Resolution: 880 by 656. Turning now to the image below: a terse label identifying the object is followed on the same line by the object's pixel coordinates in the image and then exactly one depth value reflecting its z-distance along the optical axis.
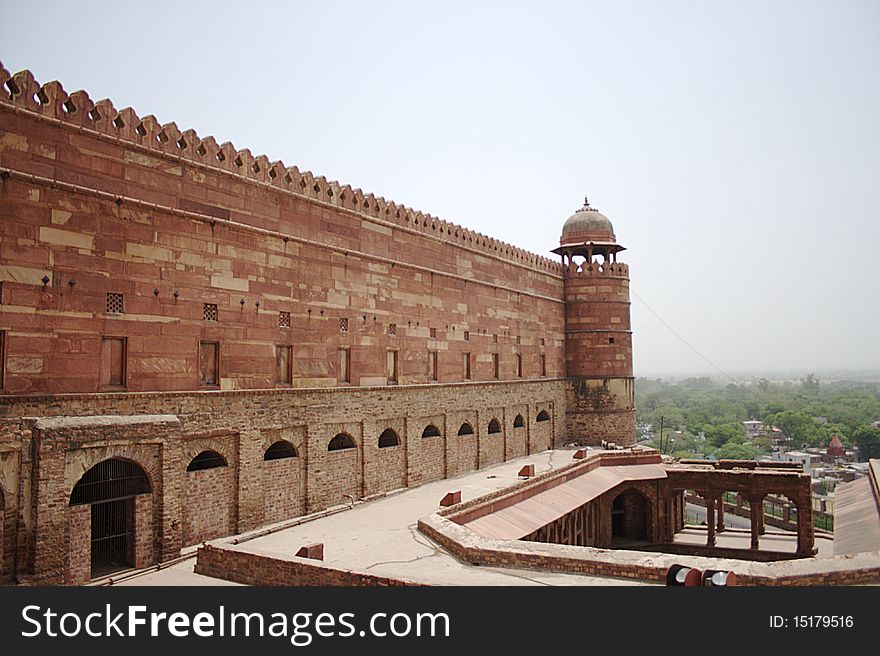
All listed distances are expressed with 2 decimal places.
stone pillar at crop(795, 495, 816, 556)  21.33
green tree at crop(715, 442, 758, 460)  76.81
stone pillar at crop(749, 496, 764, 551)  22.21
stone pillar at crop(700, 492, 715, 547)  22.56
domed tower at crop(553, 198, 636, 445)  28.88
